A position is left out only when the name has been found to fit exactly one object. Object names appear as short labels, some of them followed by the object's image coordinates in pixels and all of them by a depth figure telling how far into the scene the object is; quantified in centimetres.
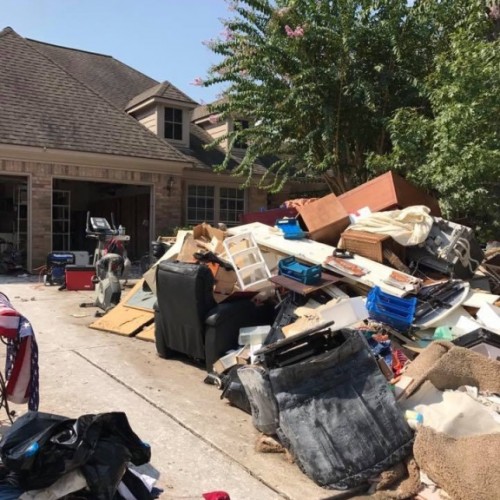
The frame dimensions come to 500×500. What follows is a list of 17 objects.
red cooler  1059
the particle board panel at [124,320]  709
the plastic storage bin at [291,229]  697
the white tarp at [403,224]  635
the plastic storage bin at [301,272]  578
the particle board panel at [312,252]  585
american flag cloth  352
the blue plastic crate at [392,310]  536
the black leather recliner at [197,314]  539
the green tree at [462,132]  753
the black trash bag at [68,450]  257
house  1287
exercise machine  819
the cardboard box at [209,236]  732
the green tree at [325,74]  977
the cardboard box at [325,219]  712
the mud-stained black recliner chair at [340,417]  348
